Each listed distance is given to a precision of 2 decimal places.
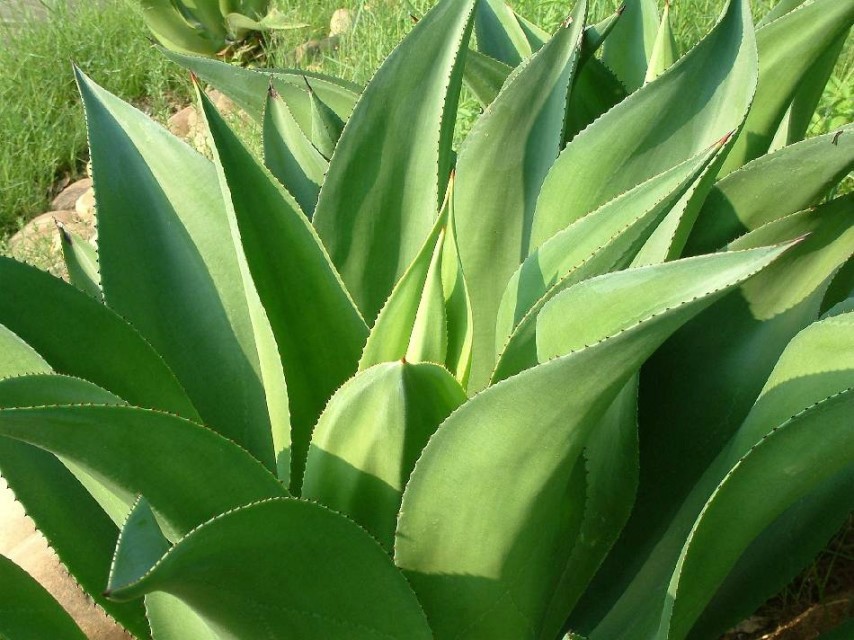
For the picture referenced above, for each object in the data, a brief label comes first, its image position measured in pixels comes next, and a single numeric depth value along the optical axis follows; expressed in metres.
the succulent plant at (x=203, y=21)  4.41
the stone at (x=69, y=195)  4.04
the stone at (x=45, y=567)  1.52
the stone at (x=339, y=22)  4.04
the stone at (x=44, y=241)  3.42
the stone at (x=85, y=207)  3.75
